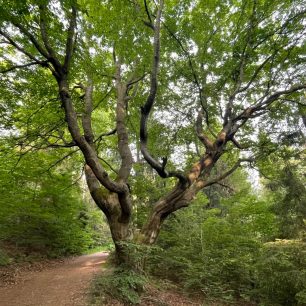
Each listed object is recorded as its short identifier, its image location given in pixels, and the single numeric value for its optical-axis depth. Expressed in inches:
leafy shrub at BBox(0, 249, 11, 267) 320.8
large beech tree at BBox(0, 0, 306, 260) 221.5
